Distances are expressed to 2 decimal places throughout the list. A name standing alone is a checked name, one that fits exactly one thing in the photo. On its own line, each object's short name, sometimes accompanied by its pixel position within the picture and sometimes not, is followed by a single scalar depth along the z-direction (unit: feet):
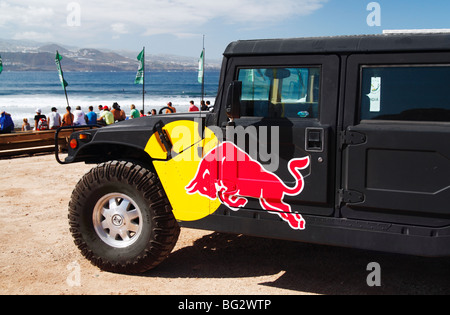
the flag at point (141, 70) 72.90
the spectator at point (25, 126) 60.23
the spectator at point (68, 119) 53.16
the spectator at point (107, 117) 51.34
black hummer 12.32
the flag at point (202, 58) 63.33
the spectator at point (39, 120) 55.93
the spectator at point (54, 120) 54.13
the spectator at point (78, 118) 51.96
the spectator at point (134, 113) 55.42
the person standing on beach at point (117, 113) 54.08
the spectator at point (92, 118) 52.97
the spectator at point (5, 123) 52.70
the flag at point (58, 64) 61.05
